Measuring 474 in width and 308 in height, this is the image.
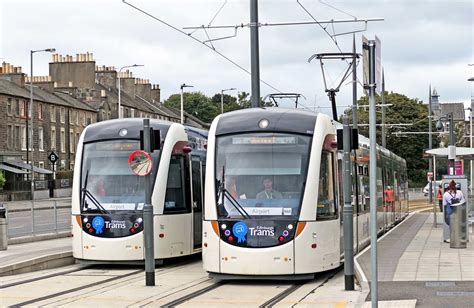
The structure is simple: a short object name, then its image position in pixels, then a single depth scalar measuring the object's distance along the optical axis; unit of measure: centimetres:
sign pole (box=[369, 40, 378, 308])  922
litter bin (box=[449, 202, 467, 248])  2103
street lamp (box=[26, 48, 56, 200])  5886
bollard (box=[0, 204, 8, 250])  2006
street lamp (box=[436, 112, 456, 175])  2631
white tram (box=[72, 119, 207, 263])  1734
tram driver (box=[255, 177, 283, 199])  1509
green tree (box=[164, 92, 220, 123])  12106
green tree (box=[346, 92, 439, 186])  9331
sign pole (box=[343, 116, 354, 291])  1374
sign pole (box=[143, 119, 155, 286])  1471
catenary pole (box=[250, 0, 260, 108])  2214
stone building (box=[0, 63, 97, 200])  6694
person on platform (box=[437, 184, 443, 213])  4031
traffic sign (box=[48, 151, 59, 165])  6181
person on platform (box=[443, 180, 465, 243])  2212
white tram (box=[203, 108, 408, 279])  1479
